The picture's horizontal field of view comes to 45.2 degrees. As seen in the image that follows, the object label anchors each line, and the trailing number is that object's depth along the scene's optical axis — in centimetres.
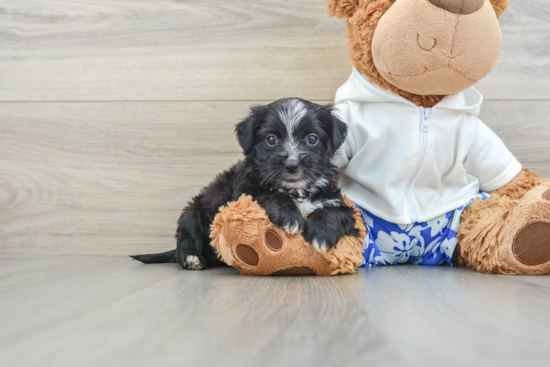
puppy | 66
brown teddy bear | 66
